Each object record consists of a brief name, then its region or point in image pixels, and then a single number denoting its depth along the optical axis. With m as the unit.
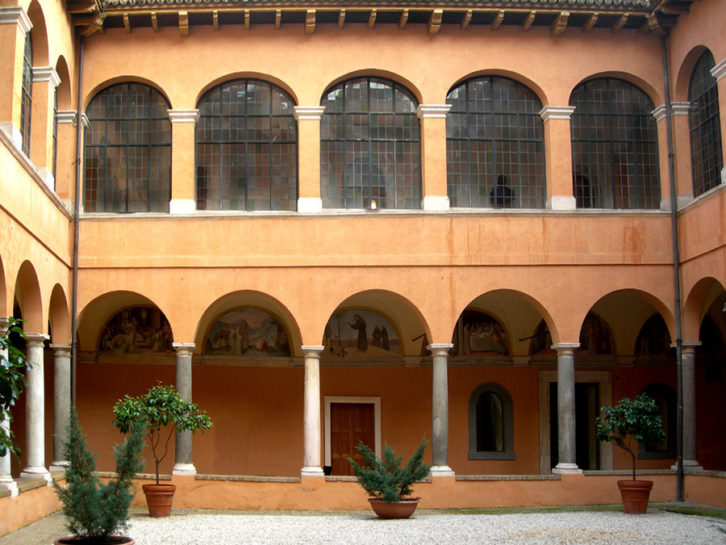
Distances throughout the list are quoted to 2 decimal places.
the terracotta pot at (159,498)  16.09
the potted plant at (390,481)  15.29
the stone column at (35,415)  16.16
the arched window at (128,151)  19.16
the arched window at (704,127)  17.92
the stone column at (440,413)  18.02
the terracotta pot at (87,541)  10.45
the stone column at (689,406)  18.17
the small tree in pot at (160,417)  16.08
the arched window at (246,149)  19.14
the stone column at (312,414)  17.98
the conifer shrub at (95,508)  10.38
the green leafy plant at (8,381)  9.52
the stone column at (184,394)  17.88
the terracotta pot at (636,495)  16.27
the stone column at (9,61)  14.91
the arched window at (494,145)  19.23
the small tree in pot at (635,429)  16.31
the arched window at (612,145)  19.44
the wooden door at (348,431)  21.36
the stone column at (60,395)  17.78
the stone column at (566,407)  18.22
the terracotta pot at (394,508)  15.36
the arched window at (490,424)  21.59
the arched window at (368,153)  19.12
